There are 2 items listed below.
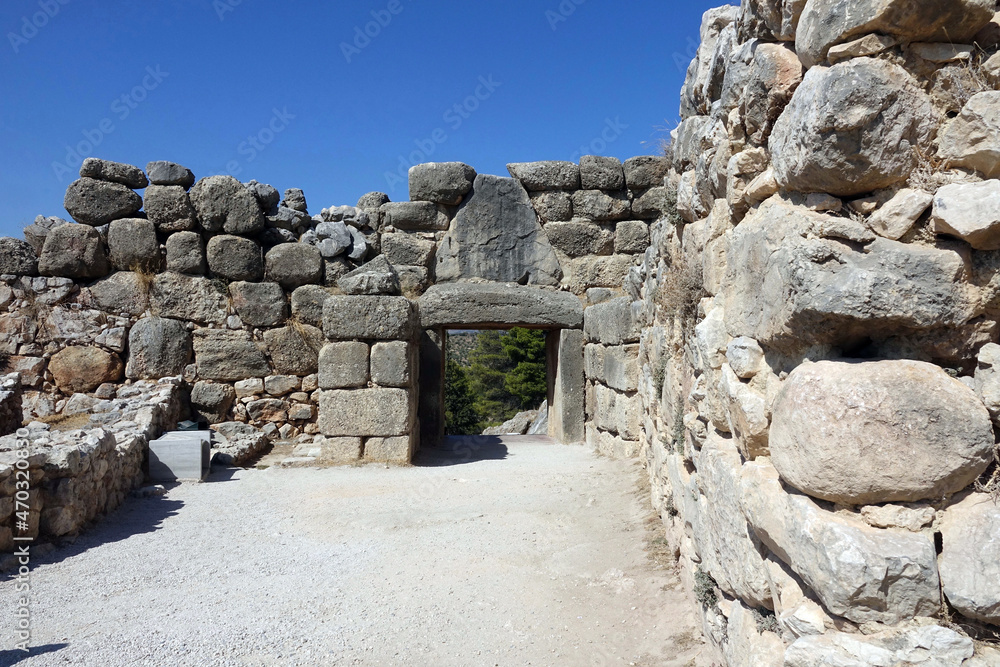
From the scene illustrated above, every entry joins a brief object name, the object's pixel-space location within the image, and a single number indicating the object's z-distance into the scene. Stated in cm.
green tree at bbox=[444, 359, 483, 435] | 1838
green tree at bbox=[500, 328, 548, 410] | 2023
